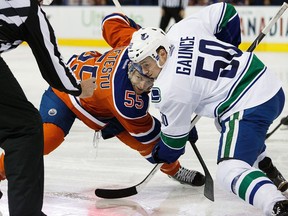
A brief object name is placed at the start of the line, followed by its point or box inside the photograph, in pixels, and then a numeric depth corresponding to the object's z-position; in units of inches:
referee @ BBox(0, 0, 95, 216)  159.8
